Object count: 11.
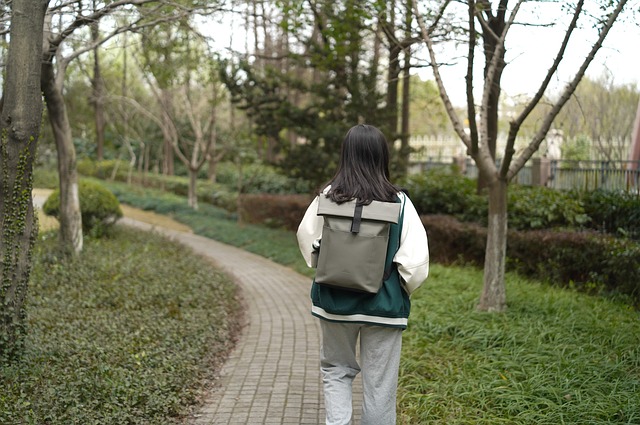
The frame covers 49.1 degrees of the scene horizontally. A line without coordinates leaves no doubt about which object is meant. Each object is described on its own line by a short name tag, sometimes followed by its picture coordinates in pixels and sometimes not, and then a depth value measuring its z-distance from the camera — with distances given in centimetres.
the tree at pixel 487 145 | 676
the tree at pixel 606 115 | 1712
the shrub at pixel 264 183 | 2097
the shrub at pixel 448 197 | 1183
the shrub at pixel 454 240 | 1077
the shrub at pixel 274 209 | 1766
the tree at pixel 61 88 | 784
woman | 331
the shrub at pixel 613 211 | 928
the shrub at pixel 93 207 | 1356
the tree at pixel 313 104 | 1465
